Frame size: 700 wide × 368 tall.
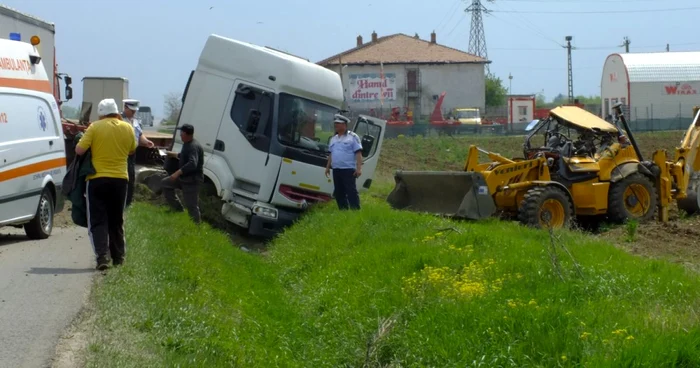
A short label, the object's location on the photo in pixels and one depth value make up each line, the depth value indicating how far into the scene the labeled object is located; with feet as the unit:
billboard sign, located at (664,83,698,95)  231.50
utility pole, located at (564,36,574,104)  292.20
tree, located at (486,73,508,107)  355.60
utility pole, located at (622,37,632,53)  387.14
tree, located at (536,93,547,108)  525.34
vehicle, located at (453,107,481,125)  241.65
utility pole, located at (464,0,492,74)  303.48
